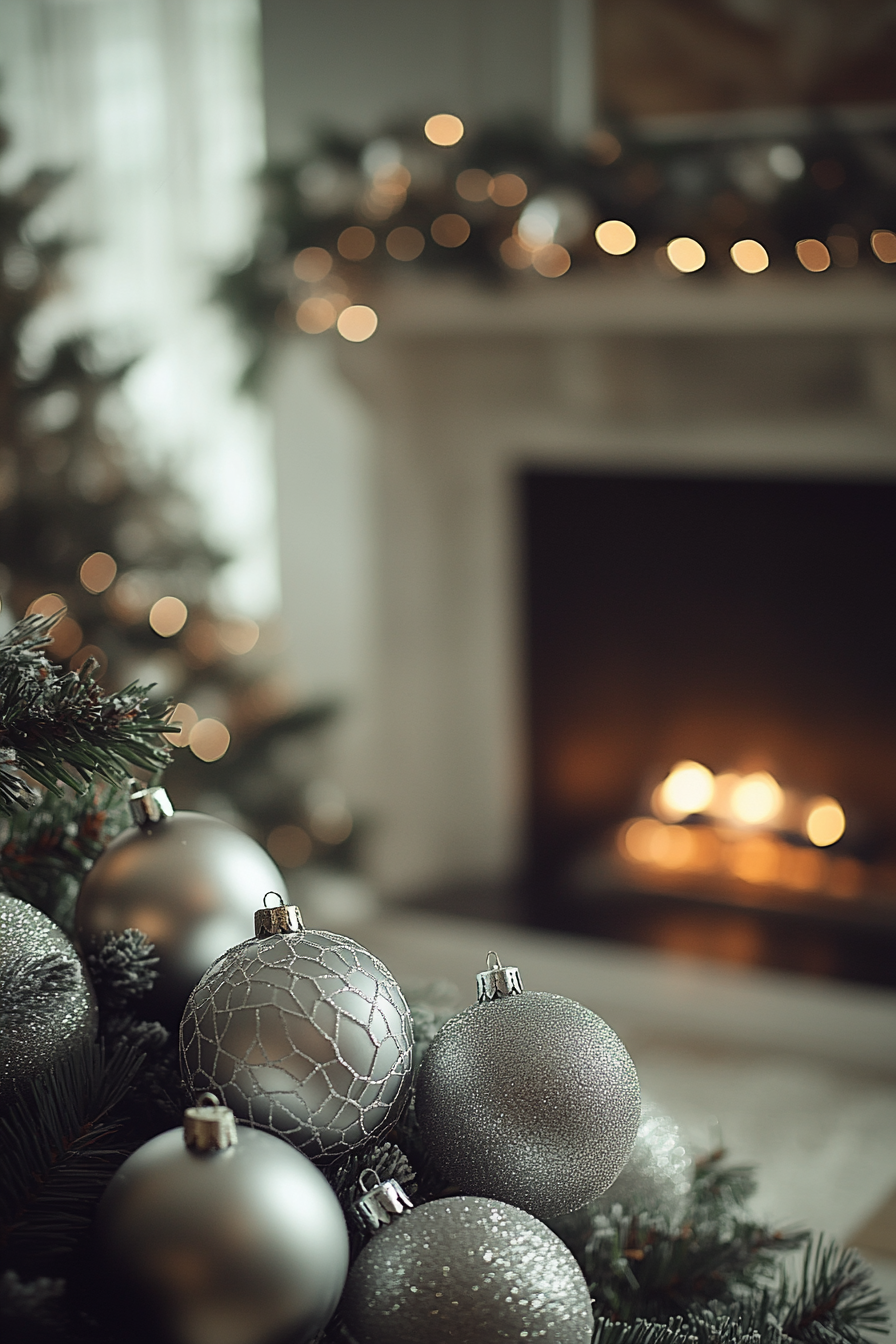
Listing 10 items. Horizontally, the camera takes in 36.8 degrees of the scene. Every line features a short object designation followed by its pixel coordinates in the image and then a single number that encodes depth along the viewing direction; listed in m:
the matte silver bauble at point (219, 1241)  0.51
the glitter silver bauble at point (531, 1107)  0.61
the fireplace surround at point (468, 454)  2.38
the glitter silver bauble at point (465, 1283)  0.54
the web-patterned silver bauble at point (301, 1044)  0.59
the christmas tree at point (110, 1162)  0.55
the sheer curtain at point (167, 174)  2.83
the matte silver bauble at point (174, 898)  0.68
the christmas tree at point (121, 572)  2.07
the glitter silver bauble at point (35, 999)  0.61
